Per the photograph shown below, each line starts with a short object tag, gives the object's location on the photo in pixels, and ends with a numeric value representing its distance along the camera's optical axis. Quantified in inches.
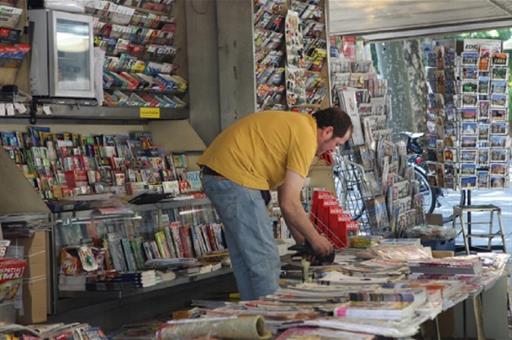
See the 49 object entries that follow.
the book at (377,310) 144.8
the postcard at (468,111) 459.8
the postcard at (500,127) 463.8
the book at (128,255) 235.9
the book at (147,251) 241.3
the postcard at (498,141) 464.1
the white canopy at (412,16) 405.7
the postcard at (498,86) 458.6
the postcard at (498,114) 461.7
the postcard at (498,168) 463.8
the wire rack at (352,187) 409.7
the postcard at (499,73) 457.4
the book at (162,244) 246.1
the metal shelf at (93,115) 233.8
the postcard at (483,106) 460.1
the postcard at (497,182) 464.1
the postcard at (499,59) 456.4
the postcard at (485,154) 463.2
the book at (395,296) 153.8
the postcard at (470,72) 454.9
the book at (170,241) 249.6
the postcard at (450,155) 464.1
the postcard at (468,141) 462.6
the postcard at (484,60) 454.3
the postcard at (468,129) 462.6
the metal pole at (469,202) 435.9
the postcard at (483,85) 457.1
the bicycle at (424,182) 526.9
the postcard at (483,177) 463.2
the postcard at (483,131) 463.2
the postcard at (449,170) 465.7
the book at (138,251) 238.8
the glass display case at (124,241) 215.3
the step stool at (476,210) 411.2
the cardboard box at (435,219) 448.0
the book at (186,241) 255.9
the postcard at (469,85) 456.4
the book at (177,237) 252.2
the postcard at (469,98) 457.4
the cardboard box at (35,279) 206.5
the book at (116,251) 232.1
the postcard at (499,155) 464.1
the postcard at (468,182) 461.7
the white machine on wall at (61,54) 226.2
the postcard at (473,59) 454.0
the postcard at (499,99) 459.5
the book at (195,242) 259.4
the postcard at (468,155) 463.2
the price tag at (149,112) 264.7
